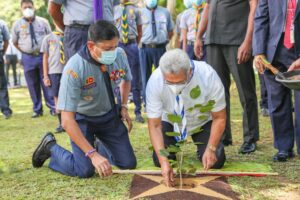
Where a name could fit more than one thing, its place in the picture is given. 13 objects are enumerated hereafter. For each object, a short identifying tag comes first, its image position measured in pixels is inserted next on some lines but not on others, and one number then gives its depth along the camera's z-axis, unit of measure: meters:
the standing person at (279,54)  4.01
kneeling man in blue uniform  3.70
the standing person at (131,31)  7.54
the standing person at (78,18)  4.55
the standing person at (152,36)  7.97
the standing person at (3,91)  8.31
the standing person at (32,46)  8.20
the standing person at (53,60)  7.18
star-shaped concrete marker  3.36
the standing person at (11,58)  16.27
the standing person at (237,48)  4.59
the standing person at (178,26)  8.59
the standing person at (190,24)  7.94
